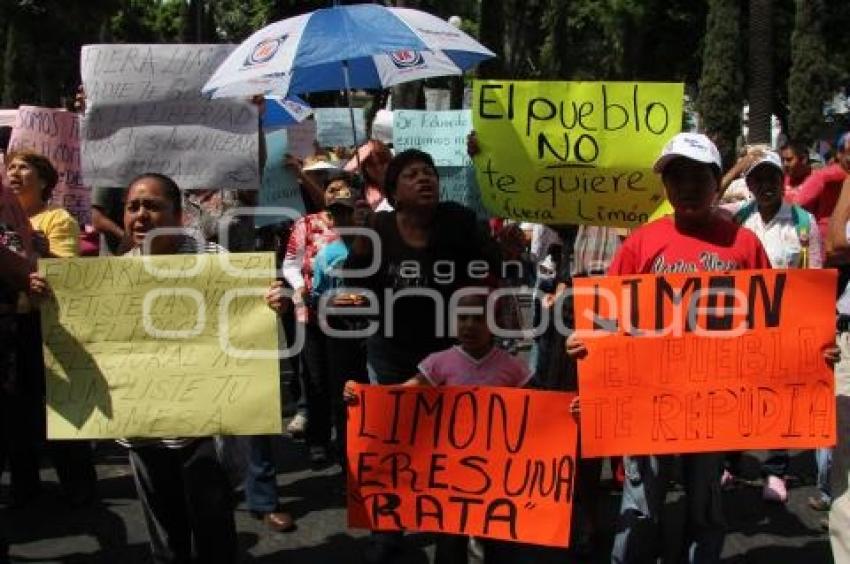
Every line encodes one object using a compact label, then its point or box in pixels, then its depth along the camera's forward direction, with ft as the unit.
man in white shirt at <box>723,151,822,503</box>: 17.76
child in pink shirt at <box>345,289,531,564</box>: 13.10
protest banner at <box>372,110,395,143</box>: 32.22
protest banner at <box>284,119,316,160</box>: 29.12
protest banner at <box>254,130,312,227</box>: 23.18
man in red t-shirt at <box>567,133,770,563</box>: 12.65
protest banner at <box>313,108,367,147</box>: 36.88
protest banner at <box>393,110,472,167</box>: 24.91
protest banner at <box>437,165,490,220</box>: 22.16
